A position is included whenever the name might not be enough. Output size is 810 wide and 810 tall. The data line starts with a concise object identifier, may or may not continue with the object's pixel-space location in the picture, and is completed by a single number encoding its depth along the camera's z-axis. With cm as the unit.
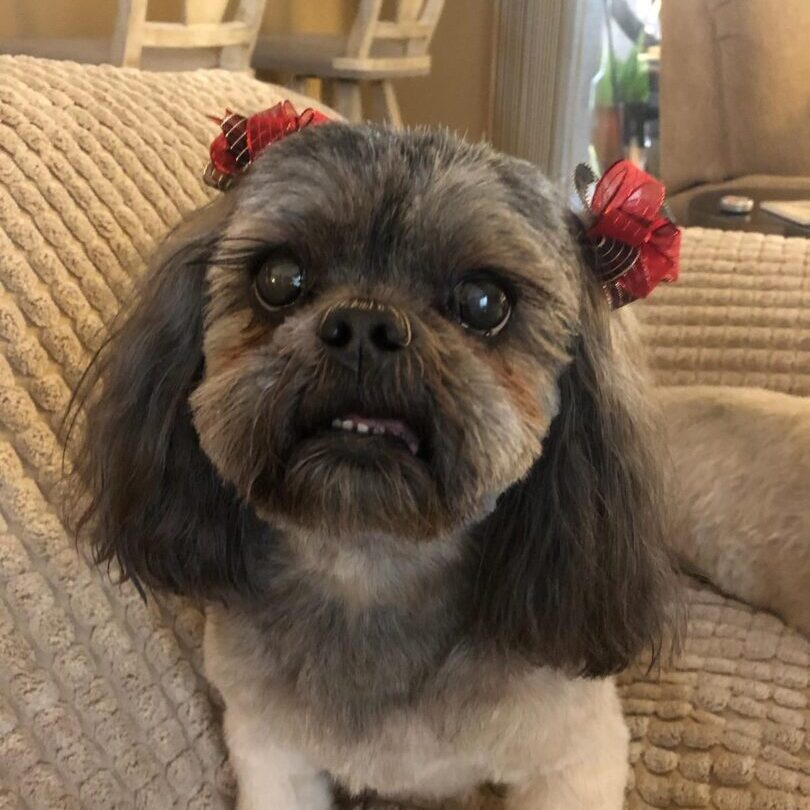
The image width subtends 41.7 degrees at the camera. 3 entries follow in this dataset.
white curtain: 252
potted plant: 263
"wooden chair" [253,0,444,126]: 231
